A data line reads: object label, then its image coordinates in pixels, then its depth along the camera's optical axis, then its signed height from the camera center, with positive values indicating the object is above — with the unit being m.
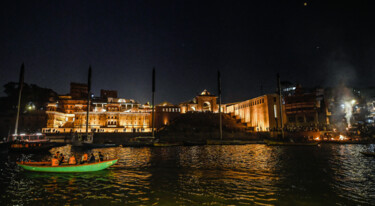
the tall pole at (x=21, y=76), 47.86 +12.30
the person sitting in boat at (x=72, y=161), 17.66 -2.38
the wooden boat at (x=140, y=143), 45.70 -2.40
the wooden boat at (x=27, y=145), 33.66 -2.09
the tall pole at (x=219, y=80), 56.90 +13.61
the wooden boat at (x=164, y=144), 45.74 -2.59
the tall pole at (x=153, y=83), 54.39 +12.17
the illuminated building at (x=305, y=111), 65.50 +6.47
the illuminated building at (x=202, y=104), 86.69 +11.12
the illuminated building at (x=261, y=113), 65.88 +5.98
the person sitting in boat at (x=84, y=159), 17.94 -2.25
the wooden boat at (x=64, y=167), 17.33 -2.84
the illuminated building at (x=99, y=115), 72.56 +5.93
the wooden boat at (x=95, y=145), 44.36 -2.82
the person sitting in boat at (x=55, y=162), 17.47 -2.43
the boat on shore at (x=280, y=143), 46.41 -2.50
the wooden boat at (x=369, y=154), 27.02 -2.78
